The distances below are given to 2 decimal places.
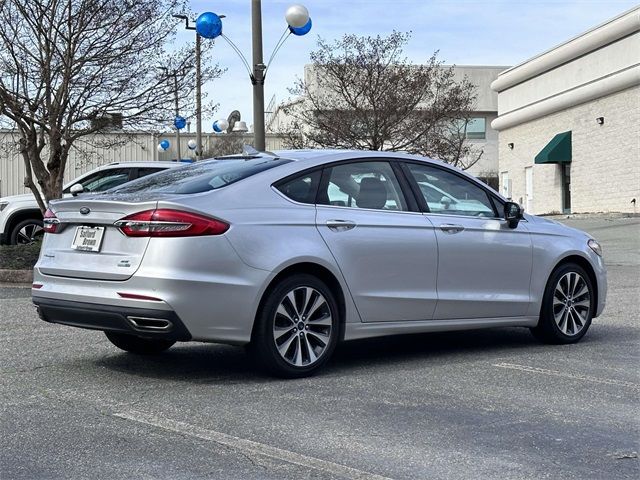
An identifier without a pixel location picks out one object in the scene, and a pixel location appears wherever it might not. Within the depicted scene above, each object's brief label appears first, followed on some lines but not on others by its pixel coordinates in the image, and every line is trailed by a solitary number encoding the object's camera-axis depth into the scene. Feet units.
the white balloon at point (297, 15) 46.83
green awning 118.83
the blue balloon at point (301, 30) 47.91
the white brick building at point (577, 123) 105.09
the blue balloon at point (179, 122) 52.64
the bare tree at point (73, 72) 47.29
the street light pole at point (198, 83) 52.75
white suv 53.67
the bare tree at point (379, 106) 79.15
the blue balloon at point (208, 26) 46.62
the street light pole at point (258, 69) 47.52
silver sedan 19.11
